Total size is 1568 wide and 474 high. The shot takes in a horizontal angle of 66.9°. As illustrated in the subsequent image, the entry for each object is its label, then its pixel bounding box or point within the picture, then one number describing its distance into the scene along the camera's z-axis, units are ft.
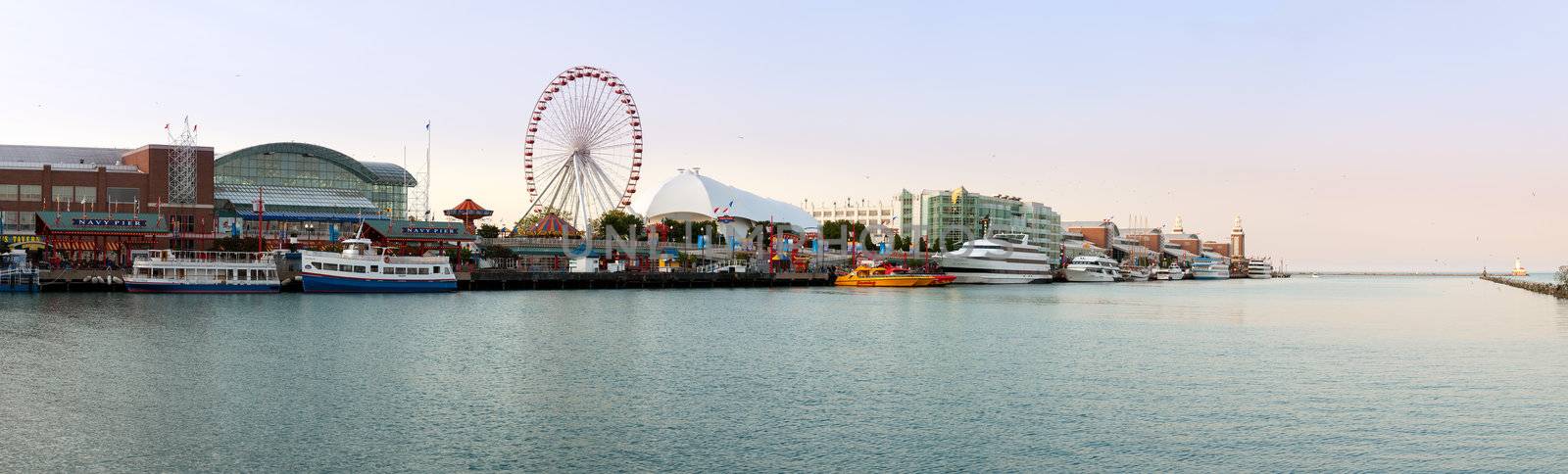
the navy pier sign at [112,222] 301.43
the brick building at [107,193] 369.09
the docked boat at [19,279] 270.67
